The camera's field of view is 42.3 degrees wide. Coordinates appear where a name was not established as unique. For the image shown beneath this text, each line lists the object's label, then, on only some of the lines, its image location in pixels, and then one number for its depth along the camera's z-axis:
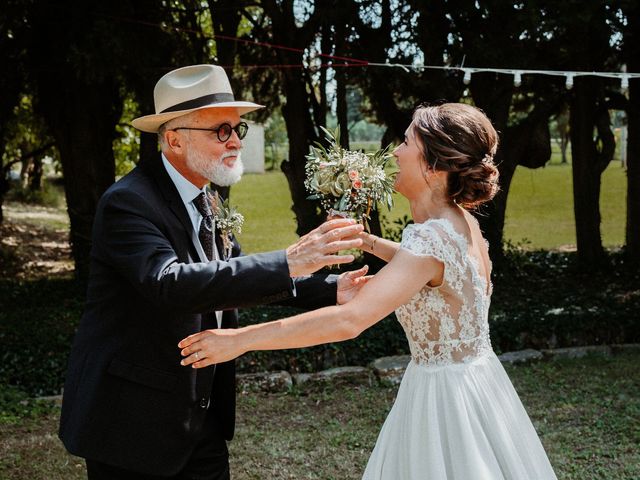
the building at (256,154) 46.09
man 2.96
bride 2.95
